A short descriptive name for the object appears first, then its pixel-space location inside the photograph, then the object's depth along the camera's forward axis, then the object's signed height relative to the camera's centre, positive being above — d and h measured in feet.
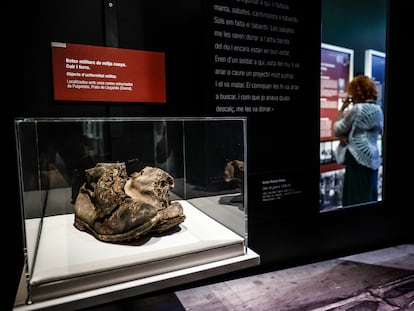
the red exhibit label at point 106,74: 4.36 +0.78
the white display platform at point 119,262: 2.57 -1.32
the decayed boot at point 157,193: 3.50 -0.82
